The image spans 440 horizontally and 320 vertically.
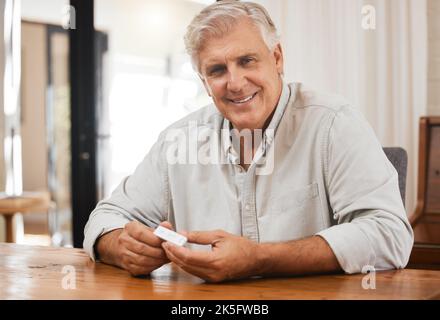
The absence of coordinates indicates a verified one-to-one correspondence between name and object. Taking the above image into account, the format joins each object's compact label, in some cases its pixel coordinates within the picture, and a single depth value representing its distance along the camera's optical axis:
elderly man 1.34
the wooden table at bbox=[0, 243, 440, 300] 1.14
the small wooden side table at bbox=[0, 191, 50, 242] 4.97
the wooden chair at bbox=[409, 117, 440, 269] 2.78
